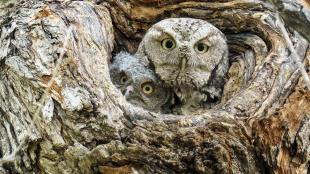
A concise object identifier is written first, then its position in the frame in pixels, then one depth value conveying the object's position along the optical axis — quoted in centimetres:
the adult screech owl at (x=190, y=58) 683
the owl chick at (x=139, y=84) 681
